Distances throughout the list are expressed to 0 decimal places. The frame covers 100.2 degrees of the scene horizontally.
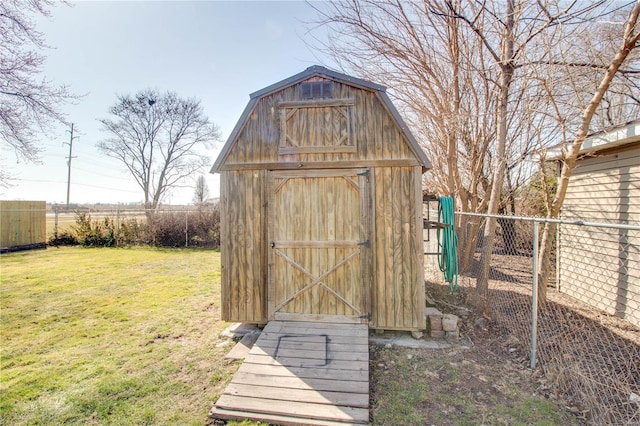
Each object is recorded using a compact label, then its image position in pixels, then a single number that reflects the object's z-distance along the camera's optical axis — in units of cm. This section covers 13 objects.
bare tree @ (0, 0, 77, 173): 607
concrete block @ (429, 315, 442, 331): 371
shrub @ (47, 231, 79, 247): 1205
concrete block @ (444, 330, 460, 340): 367
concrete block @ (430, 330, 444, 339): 371
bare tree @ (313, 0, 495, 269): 537
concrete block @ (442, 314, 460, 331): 368
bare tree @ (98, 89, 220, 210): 1728
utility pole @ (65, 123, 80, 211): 2094
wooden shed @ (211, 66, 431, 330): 368
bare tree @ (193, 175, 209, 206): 2123
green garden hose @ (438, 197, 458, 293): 443
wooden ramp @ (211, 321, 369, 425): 228
